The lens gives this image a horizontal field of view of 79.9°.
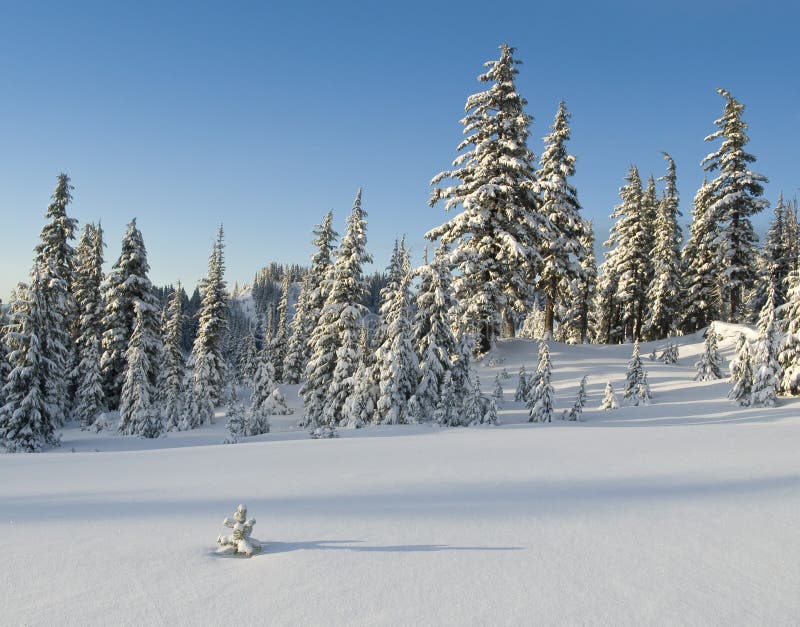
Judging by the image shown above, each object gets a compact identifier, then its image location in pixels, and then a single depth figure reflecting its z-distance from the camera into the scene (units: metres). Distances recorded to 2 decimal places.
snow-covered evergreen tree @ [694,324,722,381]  18.33
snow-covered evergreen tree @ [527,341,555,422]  14.28
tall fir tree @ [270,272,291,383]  55.06
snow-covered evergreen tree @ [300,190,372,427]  26.20
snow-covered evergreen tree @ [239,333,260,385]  50.91
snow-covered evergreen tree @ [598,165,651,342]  39.84
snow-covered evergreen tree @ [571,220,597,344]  40.25
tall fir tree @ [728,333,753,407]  13.78
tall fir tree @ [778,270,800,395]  13.47
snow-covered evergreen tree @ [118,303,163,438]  24.47
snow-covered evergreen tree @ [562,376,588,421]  13.91
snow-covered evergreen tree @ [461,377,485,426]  14.46
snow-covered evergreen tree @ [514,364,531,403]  19.05
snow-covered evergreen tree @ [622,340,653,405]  16.06
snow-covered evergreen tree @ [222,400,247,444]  22.08
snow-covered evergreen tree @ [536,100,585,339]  28.80
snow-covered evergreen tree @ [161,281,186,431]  32.25
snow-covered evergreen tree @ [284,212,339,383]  38.16
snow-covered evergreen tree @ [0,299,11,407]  25.77
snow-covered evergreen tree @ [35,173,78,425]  23.44
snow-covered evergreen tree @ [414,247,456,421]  17.50
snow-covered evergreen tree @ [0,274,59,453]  21.79
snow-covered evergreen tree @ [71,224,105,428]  30.12
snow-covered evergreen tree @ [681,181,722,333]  36.81
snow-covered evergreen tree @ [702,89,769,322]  30.22
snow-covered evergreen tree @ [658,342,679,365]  23.98
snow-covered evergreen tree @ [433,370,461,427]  15.19
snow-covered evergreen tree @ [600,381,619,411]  15.41
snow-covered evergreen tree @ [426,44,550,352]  24.39
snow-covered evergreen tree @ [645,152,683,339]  39.59
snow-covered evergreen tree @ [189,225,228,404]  34.96
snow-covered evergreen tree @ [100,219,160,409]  30.03
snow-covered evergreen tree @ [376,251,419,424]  17.61
